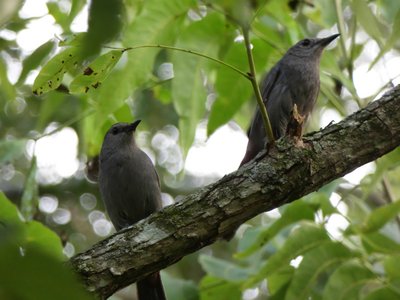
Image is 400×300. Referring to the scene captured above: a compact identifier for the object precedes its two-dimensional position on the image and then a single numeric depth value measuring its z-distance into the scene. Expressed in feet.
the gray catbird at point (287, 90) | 30.27
